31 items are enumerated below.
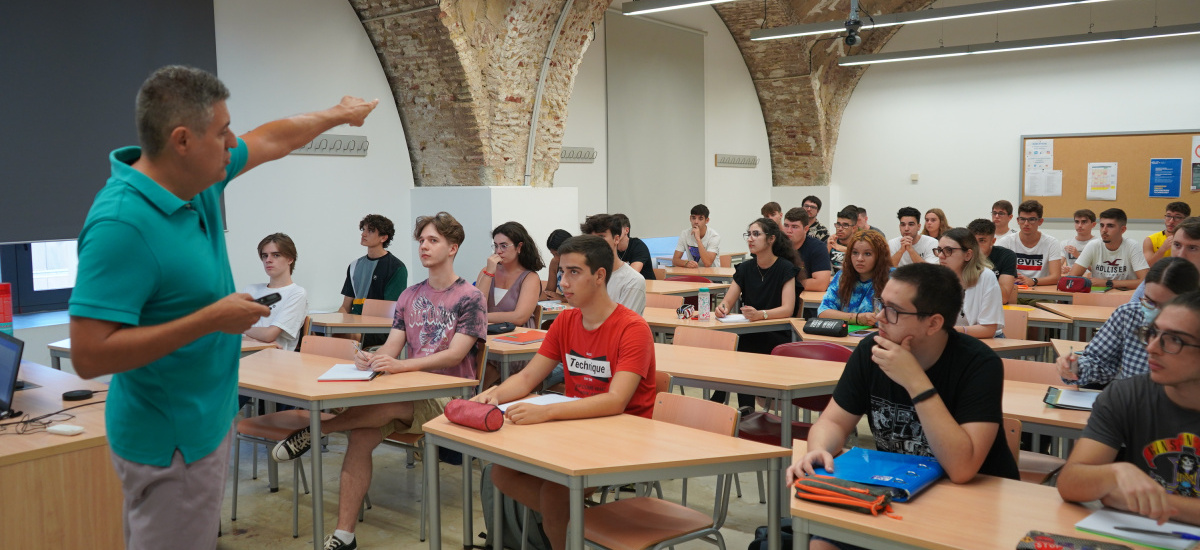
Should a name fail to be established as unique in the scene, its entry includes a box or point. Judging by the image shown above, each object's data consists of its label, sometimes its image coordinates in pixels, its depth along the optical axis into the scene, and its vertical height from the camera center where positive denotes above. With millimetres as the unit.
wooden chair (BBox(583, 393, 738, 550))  2682 -1047
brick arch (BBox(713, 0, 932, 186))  11945 +1927
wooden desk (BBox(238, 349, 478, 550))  3459 -764
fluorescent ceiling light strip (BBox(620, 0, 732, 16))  7801 +1917
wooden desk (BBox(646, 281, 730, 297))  7488 -740
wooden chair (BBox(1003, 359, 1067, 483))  3305 -798
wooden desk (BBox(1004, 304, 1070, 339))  5750 -808
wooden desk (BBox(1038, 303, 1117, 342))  5715 -773
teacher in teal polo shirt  1589 -198
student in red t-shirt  3039 -617
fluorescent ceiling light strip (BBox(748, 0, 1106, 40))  8133 +1926
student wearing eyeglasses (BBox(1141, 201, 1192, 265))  7840 -353
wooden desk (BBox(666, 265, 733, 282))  8891 -729
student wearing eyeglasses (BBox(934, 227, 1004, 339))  4883 -462
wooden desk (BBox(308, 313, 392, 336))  5652 -786
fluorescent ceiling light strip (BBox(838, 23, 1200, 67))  9625 +1938
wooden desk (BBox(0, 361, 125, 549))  2717 -943
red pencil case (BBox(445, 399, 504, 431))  2891 -723
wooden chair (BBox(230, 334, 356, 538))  4004 -1055
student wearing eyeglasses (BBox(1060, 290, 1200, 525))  1994 -597
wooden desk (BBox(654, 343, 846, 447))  3662 -772
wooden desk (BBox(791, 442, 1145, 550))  2020 -793
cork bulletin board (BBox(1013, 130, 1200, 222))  10938 +492
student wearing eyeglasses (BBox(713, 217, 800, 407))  5680 -550
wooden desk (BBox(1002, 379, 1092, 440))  3072 -795
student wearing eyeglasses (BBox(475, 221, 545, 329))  5391 -481
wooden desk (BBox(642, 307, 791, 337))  5453 -782
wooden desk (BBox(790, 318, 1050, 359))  4777 -809
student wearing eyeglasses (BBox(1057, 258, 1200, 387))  3244 -550
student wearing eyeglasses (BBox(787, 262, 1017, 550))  2363 -538
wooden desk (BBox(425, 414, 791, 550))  2535 -776
